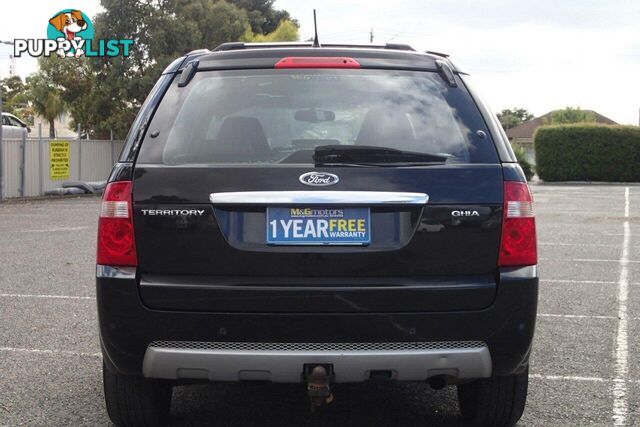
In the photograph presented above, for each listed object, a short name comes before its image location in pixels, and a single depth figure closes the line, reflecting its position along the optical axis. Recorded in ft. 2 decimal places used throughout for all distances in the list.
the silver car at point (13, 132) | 96.27
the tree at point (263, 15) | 174.70
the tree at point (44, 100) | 164.86
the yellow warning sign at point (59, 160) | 90.68
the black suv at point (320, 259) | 11.55
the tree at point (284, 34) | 139.33
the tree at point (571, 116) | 265.54
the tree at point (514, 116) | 406.17
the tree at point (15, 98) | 245.04
